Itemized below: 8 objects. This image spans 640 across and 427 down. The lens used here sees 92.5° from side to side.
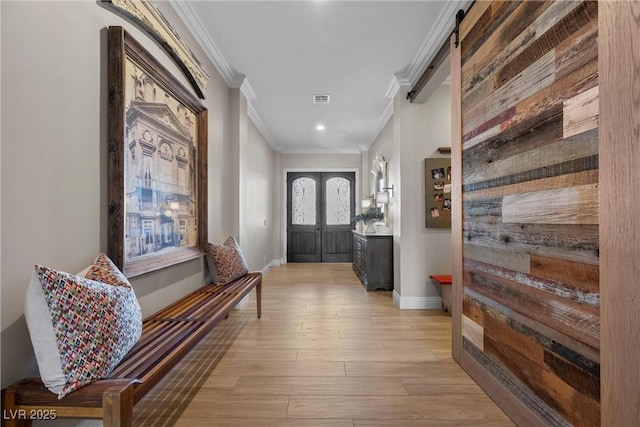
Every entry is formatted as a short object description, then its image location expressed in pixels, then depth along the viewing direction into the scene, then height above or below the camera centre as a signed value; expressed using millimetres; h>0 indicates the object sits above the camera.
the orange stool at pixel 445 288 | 3367 -788
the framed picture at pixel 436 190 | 3615 +330
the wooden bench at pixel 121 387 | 1070 -631
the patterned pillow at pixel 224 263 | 2906 -426
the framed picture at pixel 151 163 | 1648 +379
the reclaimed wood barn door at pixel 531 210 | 1187 +37
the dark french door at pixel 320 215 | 7652 +86
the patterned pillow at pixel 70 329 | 1080 -403
